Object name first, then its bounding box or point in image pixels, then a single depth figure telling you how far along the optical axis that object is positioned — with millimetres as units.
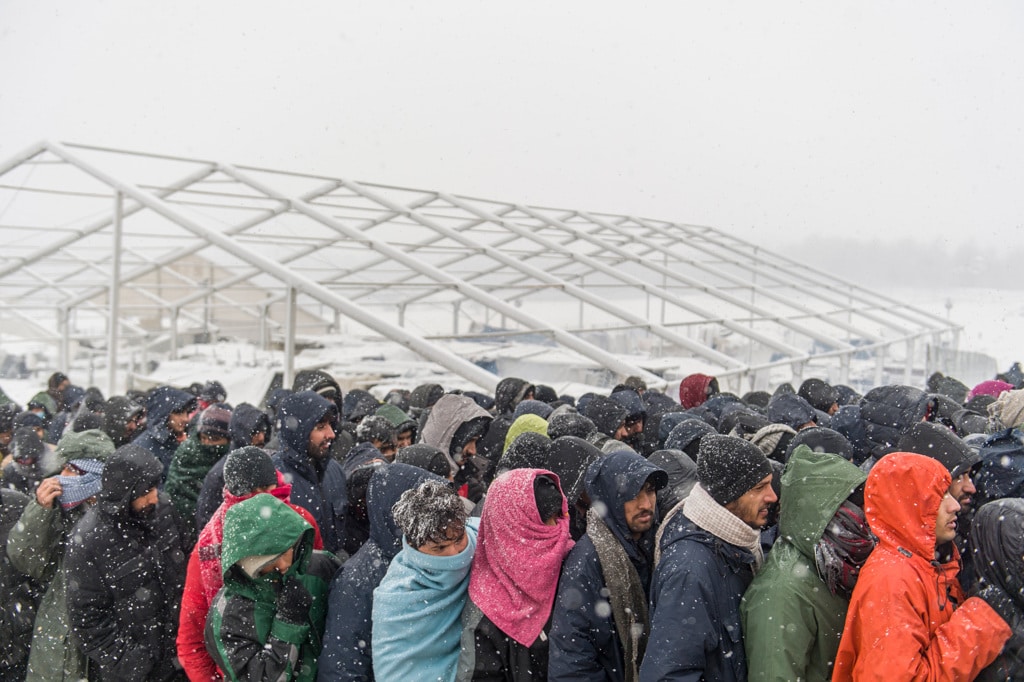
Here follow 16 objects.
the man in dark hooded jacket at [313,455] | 3279
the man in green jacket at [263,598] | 2336
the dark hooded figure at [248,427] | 3902
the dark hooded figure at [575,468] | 2660
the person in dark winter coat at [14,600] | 3180
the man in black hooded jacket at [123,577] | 2822
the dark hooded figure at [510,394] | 5309
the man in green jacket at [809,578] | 2012
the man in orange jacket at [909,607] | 1815
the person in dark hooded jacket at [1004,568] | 1860
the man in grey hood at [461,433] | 4090
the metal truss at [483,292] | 7488
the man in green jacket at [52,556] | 3070
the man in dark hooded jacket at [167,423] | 4484
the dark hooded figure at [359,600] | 2342
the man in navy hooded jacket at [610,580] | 2189
